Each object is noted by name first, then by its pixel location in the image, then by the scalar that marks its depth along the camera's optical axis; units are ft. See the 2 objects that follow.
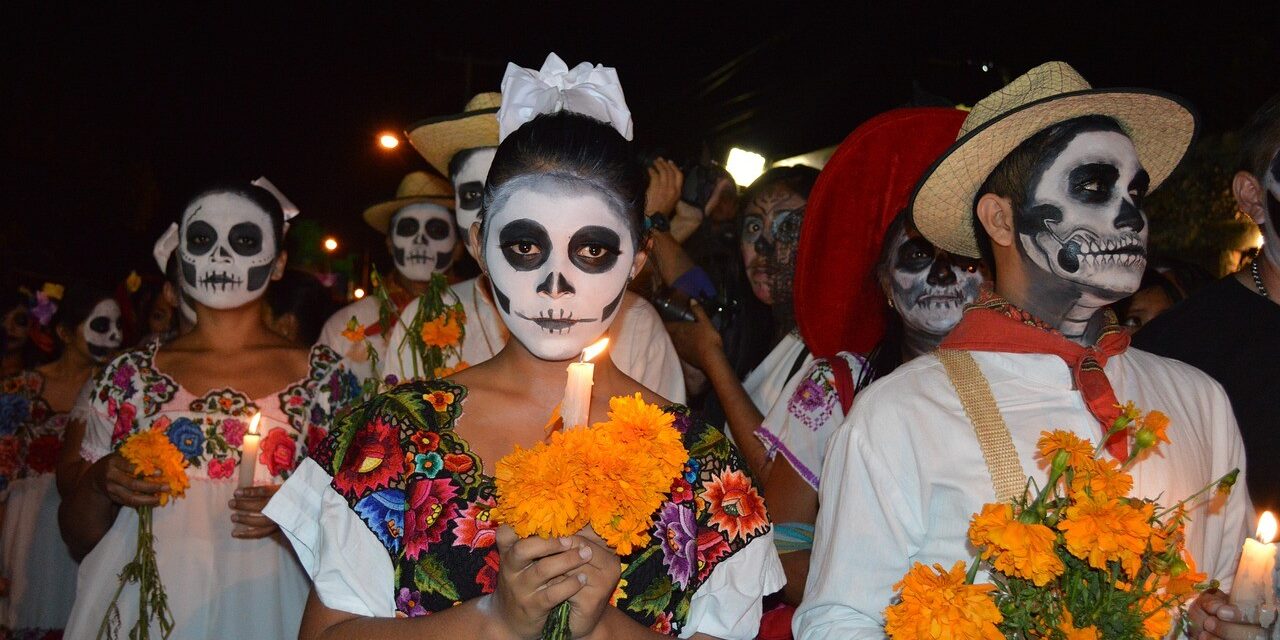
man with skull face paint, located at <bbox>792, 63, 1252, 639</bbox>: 8.48
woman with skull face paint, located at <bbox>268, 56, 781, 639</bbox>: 7.84
